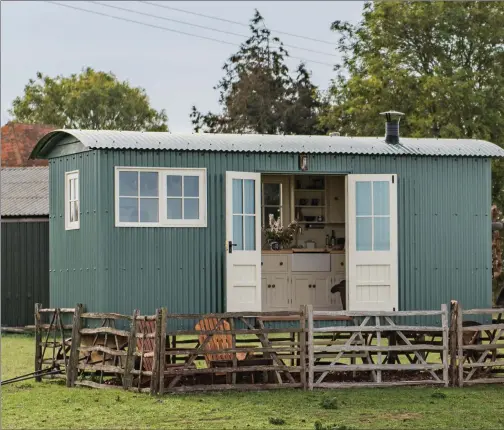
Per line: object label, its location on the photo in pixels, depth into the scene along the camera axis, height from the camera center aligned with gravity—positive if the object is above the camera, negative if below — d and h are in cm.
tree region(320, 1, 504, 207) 3769 +565
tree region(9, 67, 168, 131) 6238 +789
